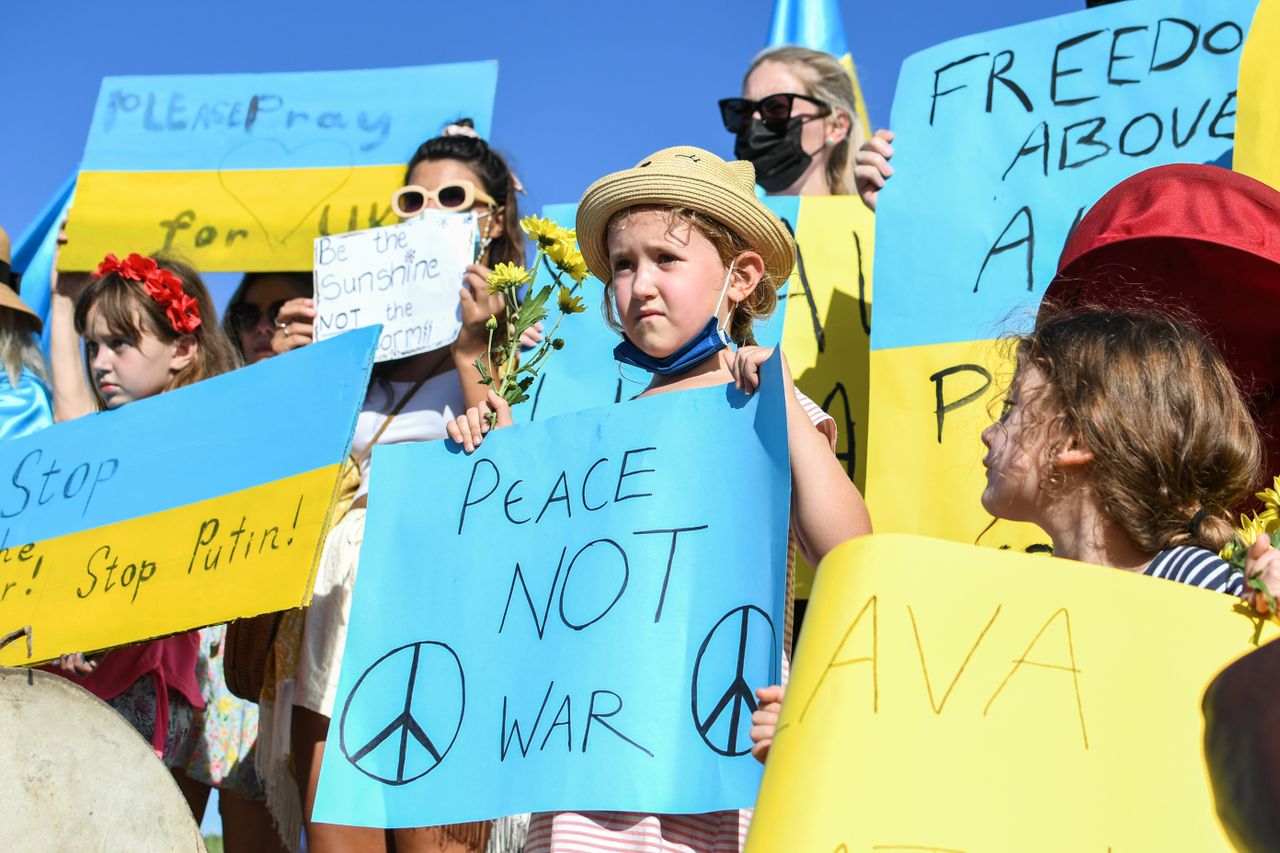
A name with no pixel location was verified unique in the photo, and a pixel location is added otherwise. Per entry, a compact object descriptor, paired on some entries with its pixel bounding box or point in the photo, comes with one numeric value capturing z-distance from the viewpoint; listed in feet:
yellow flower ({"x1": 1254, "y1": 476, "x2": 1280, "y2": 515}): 6.09
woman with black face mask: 13.32
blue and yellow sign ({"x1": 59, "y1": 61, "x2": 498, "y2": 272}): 14.49
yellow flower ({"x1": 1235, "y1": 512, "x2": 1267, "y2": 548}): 5.92
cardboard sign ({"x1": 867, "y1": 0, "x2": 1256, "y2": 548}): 10.14
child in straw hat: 8.19
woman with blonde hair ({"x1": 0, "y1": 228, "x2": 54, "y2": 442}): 13.69
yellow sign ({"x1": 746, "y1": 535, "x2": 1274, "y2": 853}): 4.74
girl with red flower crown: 11.46
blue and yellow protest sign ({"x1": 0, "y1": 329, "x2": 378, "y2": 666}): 9.33
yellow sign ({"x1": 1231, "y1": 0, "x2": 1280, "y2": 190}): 9.75
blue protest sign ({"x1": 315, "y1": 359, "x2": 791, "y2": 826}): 6.69
